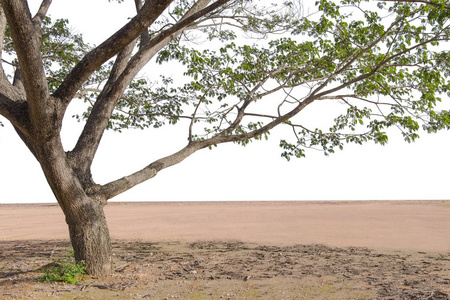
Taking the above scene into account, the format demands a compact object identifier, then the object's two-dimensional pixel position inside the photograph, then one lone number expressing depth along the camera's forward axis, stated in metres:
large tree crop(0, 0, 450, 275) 6.08
